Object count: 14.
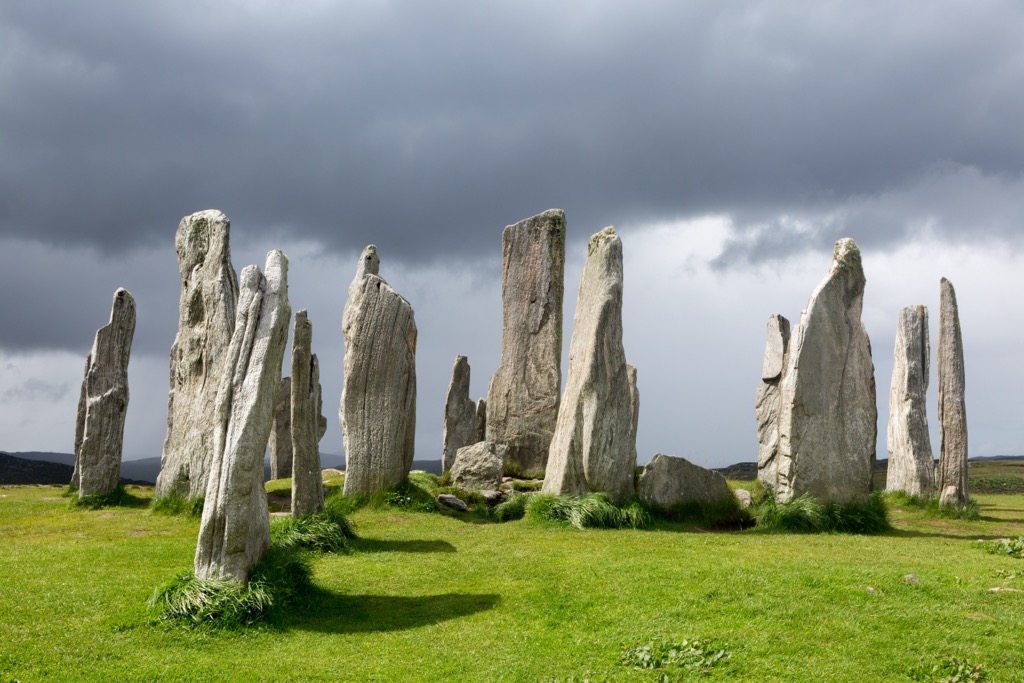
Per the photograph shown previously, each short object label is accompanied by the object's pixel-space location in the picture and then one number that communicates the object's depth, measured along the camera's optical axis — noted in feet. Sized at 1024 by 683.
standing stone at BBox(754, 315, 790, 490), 69.62
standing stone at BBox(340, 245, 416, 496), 57.47
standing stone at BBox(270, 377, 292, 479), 79.82
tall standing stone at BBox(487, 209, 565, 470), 72.59
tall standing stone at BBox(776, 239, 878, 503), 53.98
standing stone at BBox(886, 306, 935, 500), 72.02
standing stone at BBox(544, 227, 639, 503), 54.03
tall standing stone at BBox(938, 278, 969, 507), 69.00
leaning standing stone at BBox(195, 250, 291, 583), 32.53
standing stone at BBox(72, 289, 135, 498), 66.23
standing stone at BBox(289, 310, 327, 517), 48.60
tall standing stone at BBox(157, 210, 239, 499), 58.29
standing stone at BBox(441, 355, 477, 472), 96.37
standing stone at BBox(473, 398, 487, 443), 96.99
